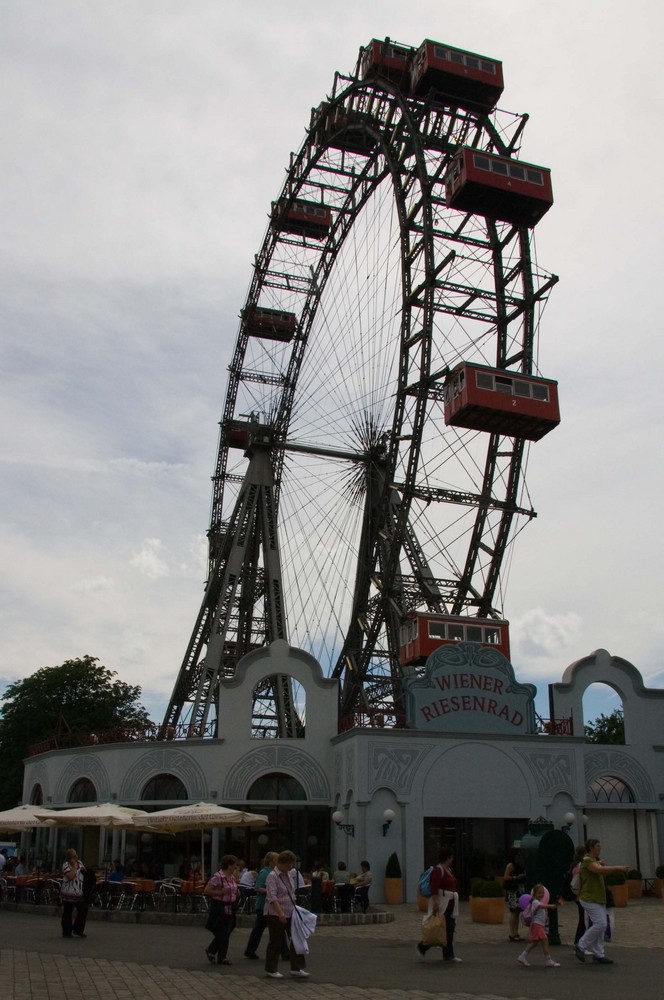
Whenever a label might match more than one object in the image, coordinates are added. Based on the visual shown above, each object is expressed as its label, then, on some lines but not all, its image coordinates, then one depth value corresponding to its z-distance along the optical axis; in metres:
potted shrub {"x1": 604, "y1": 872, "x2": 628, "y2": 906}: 23.36
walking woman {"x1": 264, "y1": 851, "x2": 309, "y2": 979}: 11.47
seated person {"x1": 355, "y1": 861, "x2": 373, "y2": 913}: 21.77
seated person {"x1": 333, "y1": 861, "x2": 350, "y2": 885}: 23.38
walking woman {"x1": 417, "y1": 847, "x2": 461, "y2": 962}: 12.77
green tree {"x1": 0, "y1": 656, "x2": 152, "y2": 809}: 51.47
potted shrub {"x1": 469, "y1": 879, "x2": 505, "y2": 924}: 20.17
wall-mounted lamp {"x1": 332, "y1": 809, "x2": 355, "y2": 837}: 26.25
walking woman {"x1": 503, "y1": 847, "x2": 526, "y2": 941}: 15.69
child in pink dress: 12.54
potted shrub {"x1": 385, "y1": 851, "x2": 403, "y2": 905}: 24.75
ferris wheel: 33.84
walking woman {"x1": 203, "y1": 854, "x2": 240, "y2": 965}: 12.76
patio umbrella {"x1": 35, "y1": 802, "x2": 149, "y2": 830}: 22.72
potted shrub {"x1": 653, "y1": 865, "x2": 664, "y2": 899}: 25.08
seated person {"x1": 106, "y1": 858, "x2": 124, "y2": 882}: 22.48
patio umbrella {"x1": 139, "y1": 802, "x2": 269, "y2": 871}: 22.20
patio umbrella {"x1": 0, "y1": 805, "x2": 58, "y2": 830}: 25.29
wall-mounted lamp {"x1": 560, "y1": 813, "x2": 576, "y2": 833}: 26.81
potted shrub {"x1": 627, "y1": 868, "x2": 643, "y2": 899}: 26.14
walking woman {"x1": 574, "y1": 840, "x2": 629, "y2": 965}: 12.52
